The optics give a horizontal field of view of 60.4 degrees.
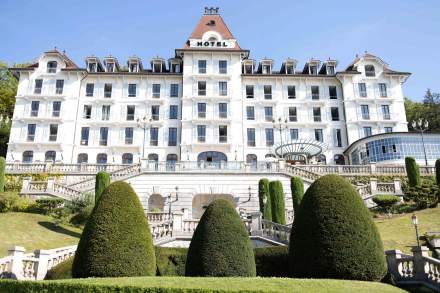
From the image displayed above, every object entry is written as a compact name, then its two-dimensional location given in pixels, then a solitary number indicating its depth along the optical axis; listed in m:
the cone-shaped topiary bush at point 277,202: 25.59
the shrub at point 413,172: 30.77
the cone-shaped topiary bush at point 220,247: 11.83
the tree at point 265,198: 25.97
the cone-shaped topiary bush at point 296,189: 26.23
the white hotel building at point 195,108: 45.03
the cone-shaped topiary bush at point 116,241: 10.92
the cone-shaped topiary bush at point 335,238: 10.90
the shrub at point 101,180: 27.20
